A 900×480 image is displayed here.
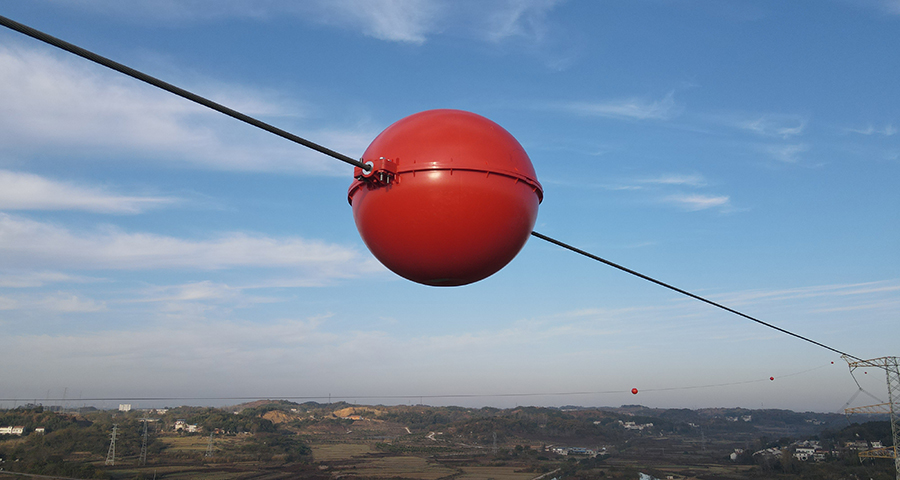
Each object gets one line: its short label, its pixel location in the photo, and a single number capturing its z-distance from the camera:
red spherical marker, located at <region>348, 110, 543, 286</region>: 3.55
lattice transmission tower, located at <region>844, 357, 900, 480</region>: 31.86
